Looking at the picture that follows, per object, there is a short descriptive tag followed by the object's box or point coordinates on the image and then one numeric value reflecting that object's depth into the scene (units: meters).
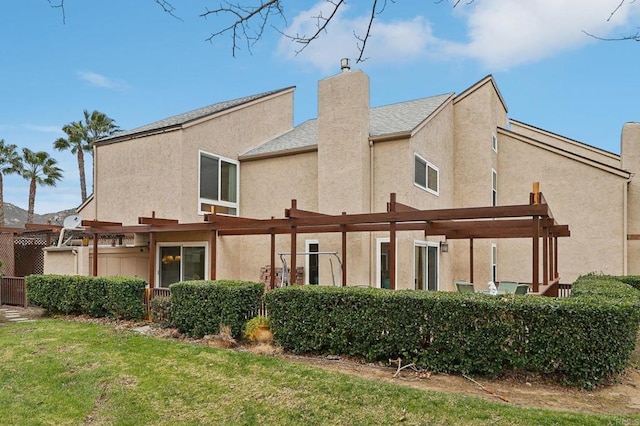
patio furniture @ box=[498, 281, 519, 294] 13.20
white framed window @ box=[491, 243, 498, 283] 16.63
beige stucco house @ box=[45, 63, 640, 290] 12.75
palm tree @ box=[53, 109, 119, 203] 33.72
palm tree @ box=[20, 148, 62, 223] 33.72
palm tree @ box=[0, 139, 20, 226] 32.81
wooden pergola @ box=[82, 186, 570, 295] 7.88
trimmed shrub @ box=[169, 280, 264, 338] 8.66
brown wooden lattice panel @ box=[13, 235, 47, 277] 16.53
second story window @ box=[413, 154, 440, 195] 12.96
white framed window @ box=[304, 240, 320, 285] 13.14
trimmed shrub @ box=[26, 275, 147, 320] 10.75
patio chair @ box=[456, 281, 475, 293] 11.24
